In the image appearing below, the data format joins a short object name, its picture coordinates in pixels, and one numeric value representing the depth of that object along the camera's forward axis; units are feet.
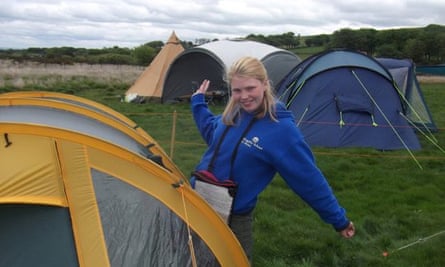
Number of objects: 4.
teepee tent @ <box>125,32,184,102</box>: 49.83
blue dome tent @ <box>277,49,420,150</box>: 28.22
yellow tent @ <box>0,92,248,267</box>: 8.53
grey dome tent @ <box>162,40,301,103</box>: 46.16
